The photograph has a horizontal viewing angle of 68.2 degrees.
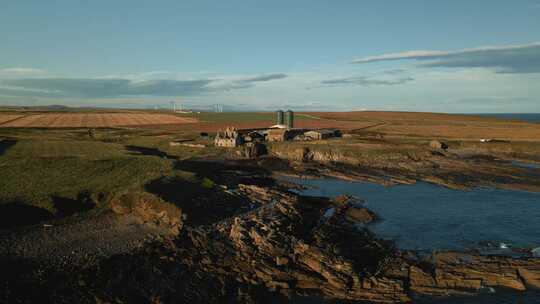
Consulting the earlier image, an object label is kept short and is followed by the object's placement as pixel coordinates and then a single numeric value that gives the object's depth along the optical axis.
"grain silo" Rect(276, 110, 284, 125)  133.61
